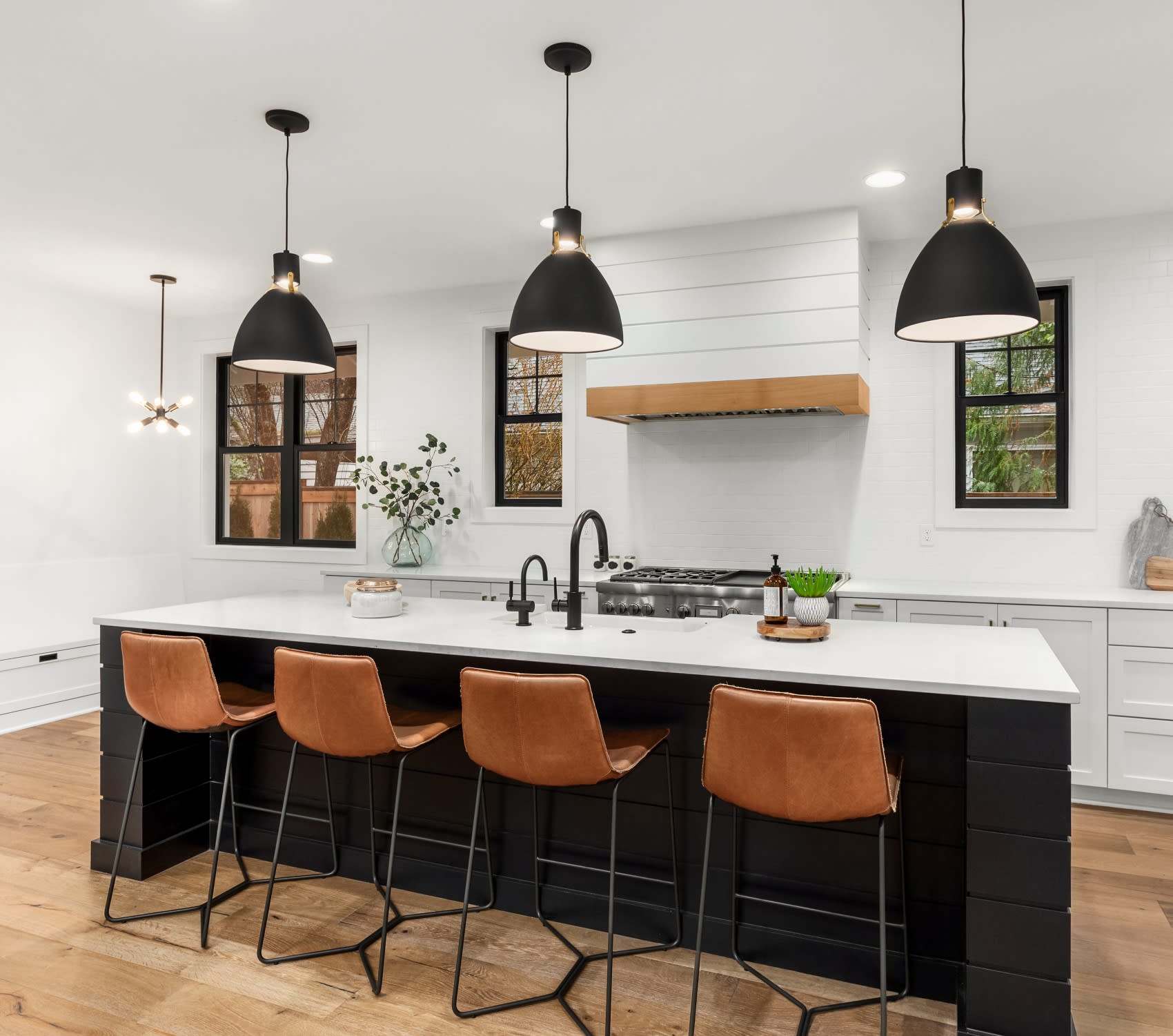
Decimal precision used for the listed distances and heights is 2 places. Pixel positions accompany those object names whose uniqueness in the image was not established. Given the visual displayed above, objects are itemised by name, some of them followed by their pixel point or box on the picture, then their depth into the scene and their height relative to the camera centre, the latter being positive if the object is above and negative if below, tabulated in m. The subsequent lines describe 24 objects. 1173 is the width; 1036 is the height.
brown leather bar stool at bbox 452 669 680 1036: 2.14 -0.56
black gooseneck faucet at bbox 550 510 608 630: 2.70 -0.23
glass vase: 5.47 -0.18
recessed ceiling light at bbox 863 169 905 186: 3.64 +1.48
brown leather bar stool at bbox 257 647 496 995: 2.37 -0.56
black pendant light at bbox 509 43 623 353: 2.64 +0.71
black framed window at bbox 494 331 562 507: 5.52 +0.61
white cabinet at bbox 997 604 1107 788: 3.68 -0.59
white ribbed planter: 2.59 -0.26
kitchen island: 1.97 -0.80
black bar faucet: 2.86 -0.29
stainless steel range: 4.08 -0.35
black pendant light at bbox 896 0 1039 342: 2.19 +0.65
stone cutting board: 4.07 -0.05
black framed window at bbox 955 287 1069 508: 4.40 +0.57
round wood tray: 2.51 -0.32
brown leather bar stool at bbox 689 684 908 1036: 1.89 -0.53
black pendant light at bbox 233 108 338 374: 3.03 +0.68
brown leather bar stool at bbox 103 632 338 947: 2.67 -0.56
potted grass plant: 2.58 -0.23
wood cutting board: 3.98 -0.21
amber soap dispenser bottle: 2.63 -0.24
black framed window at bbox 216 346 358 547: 6.11 +0.46
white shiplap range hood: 4.06 +0.98
